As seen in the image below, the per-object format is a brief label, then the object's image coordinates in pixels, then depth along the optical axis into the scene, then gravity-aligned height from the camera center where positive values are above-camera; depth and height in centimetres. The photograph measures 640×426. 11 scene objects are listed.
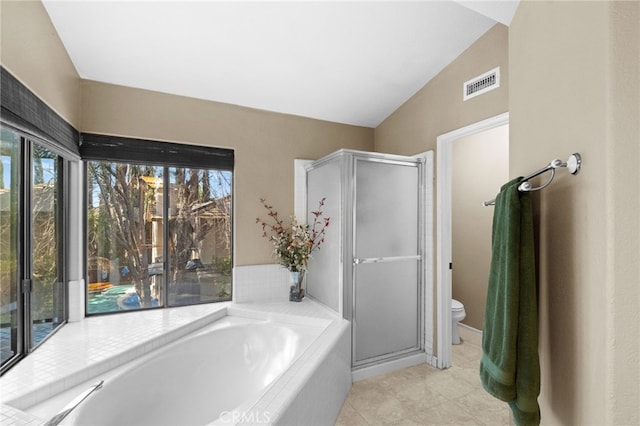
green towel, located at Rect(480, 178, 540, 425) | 92 -32
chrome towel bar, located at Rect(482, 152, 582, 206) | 82 +13
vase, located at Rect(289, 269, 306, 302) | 286 -65
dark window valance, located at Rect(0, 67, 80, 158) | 133 +49
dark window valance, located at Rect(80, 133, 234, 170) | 238 +50
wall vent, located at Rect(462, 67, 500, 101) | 219 +93
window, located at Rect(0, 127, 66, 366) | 162 -17
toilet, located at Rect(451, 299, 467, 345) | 302 -98
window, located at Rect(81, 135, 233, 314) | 246 -8
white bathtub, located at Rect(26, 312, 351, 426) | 144 -94
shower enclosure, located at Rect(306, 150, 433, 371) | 247 -31
